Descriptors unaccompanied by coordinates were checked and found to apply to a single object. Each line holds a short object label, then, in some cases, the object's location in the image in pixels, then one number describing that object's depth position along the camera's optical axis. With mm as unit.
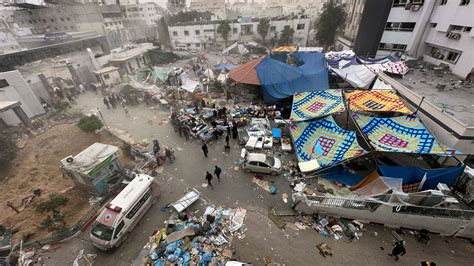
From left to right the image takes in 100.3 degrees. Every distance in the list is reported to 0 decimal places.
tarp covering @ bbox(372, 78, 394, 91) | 16719
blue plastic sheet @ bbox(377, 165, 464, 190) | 9211
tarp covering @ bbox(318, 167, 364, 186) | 11203
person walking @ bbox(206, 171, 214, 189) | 11133
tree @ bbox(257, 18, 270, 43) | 40428
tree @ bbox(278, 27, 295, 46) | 40281
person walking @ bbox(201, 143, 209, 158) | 13169
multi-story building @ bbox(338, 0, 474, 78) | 17788
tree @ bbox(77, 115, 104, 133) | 15102
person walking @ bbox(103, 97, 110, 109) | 20141
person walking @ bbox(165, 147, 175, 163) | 13062
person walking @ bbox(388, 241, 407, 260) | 7684
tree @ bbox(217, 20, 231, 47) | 41422
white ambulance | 8211
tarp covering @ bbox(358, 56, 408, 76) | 18606
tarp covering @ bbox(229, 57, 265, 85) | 19312
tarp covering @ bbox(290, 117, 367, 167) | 11047
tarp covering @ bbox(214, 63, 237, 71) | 27016
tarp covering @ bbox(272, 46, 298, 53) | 30650
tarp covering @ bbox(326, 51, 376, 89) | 19133
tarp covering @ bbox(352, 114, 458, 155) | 9789
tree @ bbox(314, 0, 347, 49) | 32688
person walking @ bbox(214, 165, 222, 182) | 11359
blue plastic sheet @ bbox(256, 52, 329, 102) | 18344
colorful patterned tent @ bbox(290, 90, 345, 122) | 13146
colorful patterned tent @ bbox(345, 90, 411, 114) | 12797
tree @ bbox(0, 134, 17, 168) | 12805
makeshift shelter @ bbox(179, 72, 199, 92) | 20859
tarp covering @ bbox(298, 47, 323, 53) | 33131
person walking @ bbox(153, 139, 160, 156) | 13516
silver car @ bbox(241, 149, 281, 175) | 11819
